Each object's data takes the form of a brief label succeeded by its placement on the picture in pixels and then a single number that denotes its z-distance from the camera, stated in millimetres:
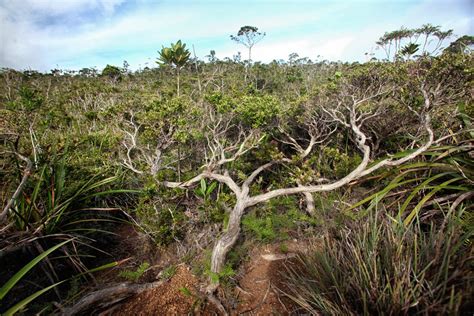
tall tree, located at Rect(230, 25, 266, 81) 22558
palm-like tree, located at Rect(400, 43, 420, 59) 20319
